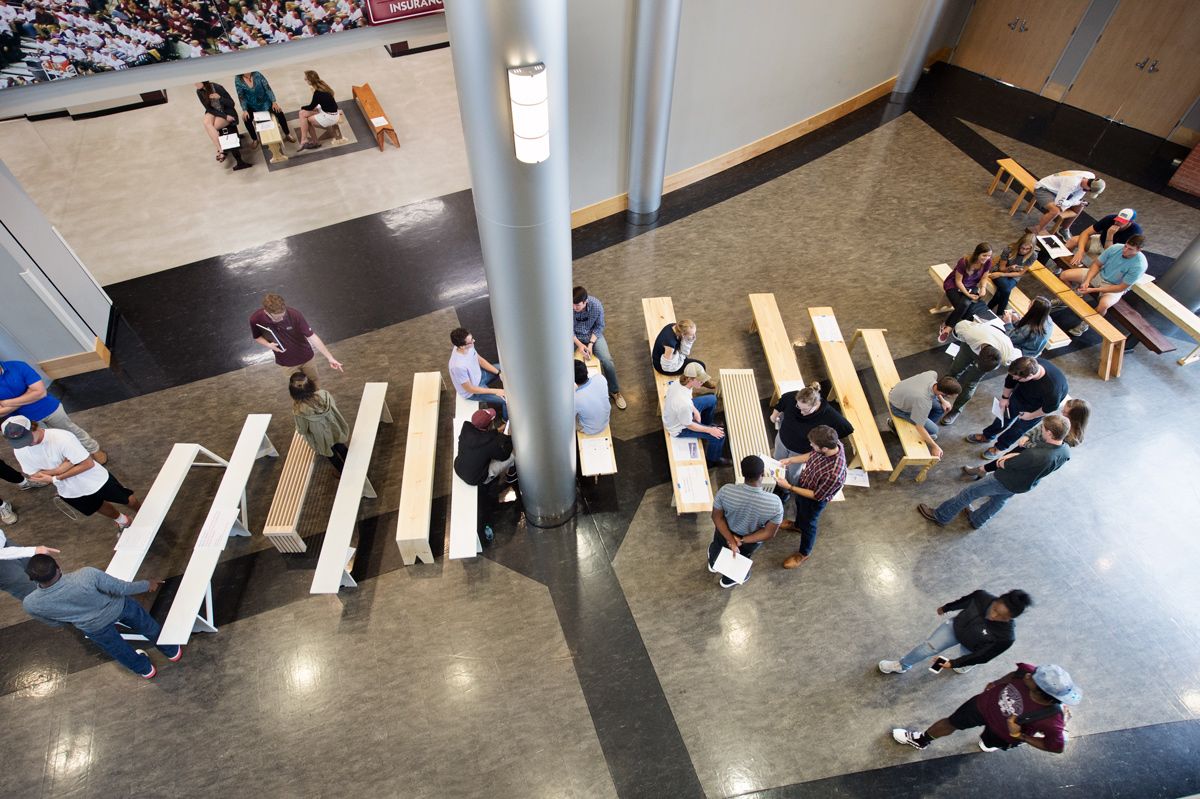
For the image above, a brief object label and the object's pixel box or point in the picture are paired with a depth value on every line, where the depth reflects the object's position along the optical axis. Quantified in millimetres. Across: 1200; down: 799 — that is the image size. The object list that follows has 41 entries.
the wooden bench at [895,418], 5582
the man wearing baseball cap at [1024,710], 3375
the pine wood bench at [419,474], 5055
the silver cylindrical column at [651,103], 6773
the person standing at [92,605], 3895
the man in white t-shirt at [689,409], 5250
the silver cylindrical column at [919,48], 10258
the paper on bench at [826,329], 6516
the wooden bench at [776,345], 6242
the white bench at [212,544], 4562
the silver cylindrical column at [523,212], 2570
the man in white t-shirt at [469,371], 5340
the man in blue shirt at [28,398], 5176
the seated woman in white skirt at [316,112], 9594
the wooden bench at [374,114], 10016
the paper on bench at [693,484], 5250
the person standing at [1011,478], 4648
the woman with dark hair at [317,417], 4902
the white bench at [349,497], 4832
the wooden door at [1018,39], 10711
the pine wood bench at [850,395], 5664
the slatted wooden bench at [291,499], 5105
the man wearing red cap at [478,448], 4867
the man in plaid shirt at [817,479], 4379
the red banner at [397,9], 4395
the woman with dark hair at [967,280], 6441
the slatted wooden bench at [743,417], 5633
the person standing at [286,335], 5354
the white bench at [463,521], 4965
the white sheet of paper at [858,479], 5832
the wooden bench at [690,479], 5219
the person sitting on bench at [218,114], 9625
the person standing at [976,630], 3705
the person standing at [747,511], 4223
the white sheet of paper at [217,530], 4953
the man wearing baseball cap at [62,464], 4613
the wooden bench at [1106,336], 6699
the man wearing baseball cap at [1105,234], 7219
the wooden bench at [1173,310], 6785
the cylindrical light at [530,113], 2613
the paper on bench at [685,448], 5461
